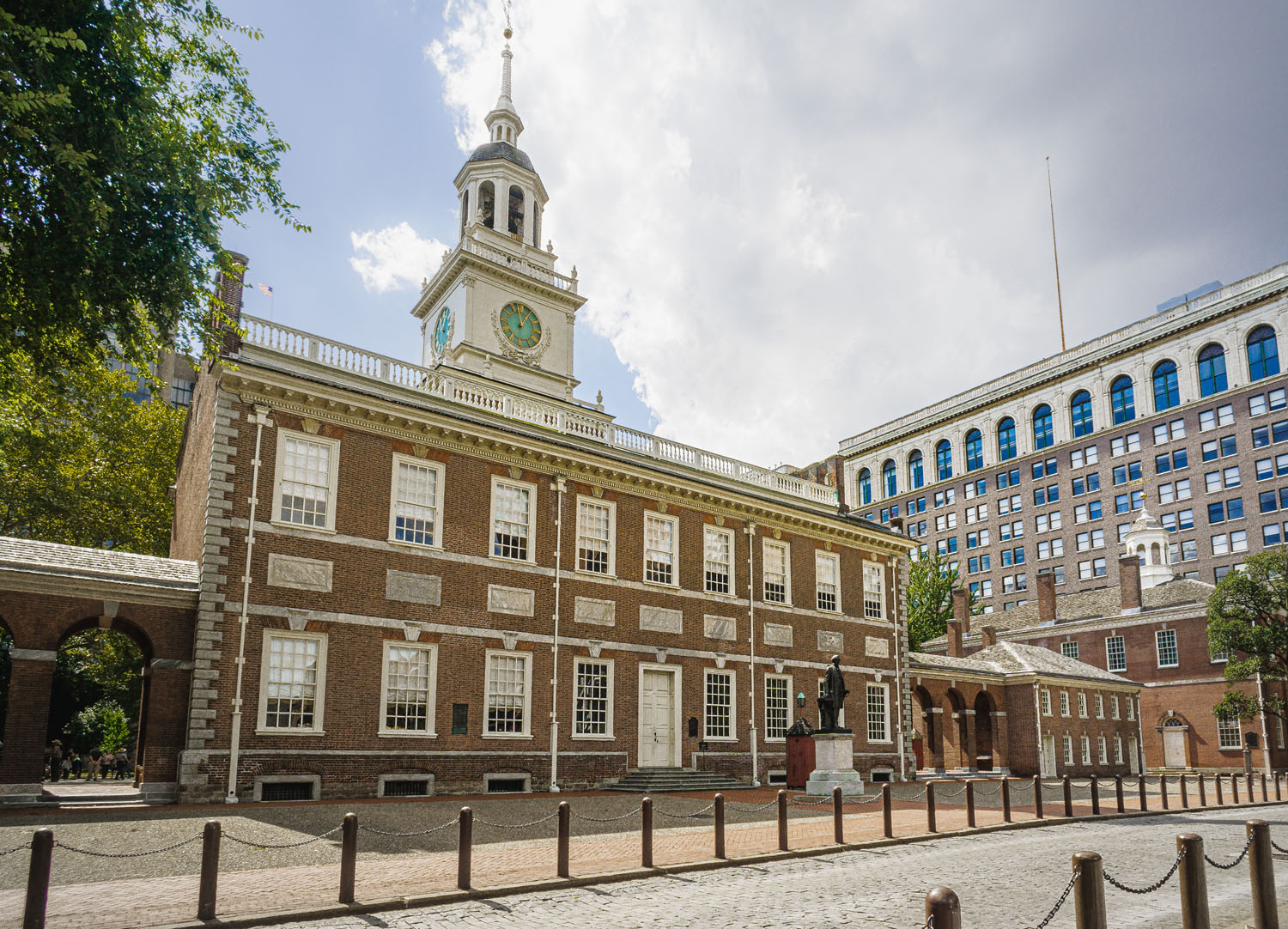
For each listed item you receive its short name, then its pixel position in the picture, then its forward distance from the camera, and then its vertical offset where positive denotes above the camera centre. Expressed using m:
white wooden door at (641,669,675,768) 26.73 -1.12
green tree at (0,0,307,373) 11.26 +6.07
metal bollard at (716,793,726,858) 13.74 -2.10
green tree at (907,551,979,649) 57.16 +4.99
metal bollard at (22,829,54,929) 8.31 -1.76
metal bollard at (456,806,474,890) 11.06 -1.94
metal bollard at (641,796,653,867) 12.88 -2.06
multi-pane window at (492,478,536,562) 24.48 +4.08
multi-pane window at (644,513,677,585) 27.81 +3.80
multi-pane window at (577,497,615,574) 26.20 +3.92
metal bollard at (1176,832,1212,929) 8.48 -1.80
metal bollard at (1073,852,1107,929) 7.28 -1.62
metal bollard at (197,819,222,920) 9.29 -1.88
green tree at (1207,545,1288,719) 40.72 +2.79
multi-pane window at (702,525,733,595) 29.27 +3.64
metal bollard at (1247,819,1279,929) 9.15 -1.89
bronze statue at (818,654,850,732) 25.05 -0.49
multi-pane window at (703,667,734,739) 28.19 -0.71
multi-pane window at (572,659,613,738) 25.17 -0.48
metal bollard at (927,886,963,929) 5.63 -1.34
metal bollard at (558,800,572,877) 11.90 -1.94
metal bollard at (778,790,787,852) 14.76 -2.12
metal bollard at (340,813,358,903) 10.08 -1.86
